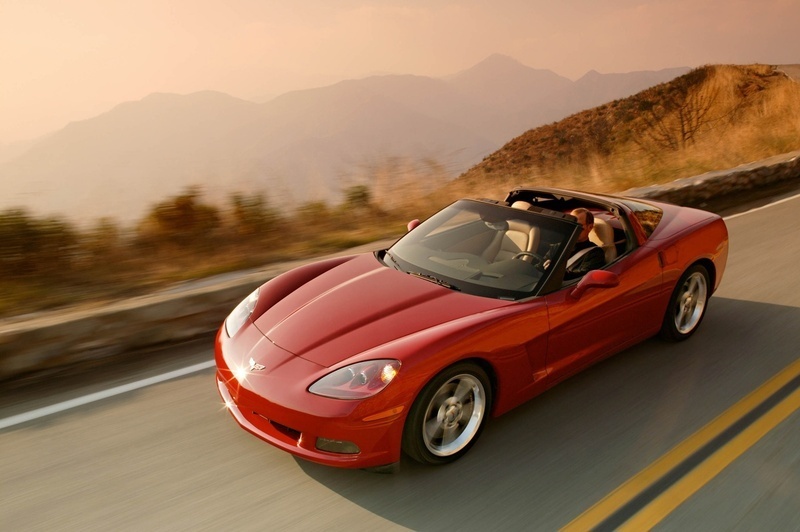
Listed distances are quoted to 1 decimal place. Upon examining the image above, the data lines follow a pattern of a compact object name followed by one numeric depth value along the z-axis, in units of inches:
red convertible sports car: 132.3
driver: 174.4
